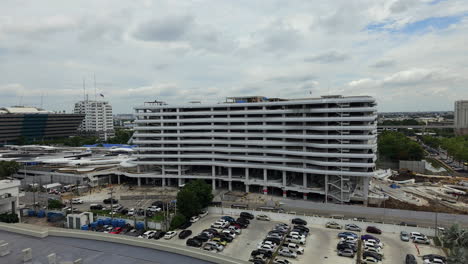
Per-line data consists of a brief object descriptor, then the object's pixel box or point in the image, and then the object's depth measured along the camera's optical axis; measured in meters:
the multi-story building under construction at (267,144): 66.94
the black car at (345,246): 44.67
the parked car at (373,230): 51.83
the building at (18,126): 183.50
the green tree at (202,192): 61.59
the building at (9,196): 55.66
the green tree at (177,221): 54.08
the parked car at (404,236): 48.60
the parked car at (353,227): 52.97
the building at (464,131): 197.25
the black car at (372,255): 42.25
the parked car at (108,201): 71.68
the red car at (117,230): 52.97
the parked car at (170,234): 50.43
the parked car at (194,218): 58.06
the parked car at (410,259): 40.72
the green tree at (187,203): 57.91
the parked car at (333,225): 53.96
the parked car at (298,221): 55.84
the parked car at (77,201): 72.06
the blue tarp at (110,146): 158.89
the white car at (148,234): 50.69
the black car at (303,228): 52.34
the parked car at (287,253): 43.41
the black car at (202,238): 49.01
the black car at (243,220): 56.28
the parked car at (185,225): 54.82
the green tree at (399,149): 106.69
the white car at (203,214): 60.97
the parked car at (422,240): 47.47
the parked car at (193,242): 47.34
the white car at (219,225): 54.53
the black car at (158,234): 50.53
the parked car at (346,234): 49.53
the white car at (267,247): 44.96
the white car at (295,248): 44.56
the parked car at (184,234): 50.50
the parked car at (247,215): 59.50
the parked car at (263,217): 58.72
